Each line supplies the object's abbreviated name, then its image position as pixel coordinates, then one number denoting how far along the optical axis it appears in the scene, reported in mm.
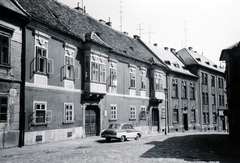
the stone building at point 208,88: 42250
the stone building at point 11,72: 15086
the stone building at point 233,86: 22312
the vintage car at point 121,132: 19516
